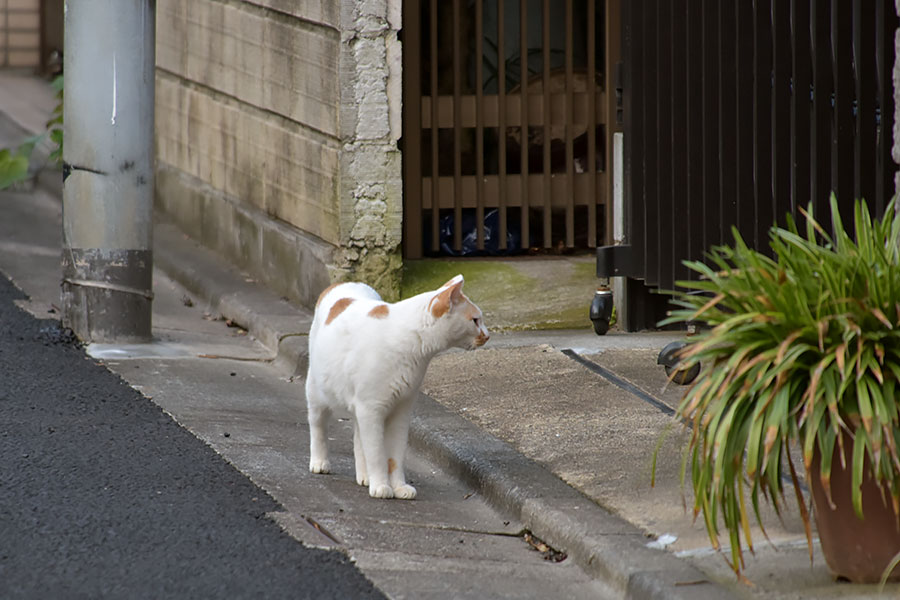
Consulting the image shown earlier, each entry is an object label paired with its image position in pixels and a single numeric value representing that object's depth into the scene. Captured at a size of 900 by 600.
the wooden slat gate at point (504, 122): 16.78
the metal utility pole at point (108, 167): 14.81
